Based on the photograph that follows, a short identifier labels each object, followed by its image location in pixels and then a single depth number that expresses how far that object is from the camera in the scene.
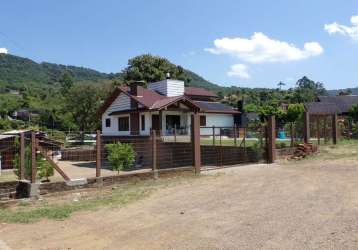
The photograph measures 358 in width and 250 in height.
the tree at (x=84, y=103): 56.91
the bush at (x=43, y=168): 13.43
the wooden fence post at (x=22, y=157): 11.64
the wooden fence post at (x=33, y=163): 11.60
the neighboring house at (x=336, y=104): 58.83
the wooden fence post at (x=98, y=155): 12.81
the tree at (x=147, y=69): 65.44
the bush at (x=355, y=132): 29.92
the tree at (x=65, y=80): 101.74
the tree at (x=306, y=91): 91.88
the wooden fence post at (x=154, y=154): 14.30
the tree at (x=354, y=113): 39.10
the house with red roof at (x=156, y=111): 36.38
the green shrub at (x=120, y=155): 15.23
